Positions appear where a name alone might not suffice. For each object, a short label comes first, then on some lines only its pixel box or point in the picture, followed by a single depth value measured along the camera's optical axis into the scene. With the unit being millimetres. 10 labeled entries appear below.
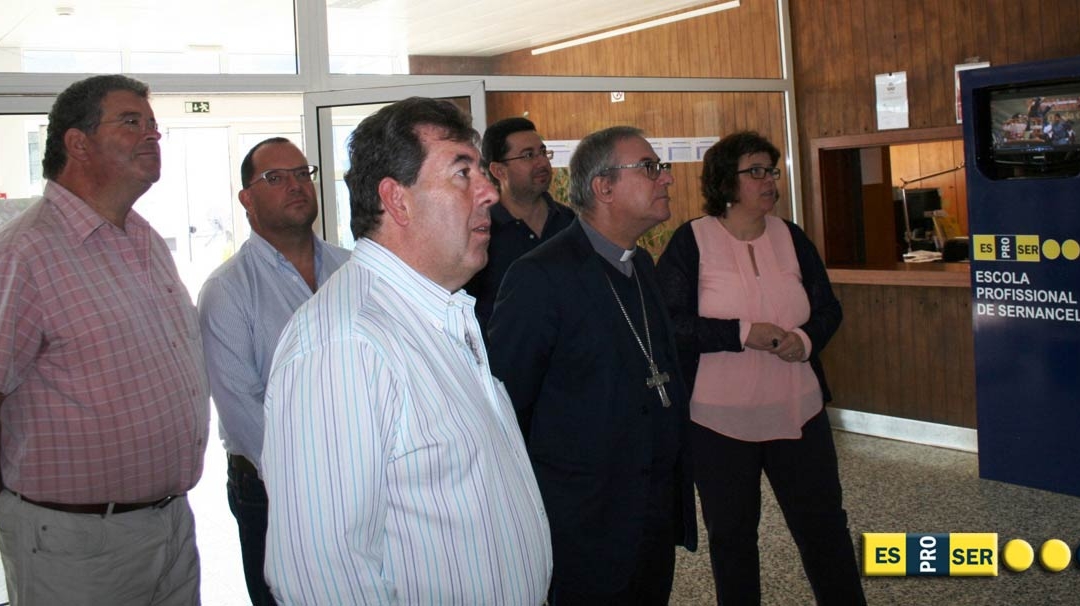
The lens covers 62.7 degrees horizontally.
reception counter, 5484
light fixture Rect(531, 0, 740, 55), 5535
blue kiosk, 4148
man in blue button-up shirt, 2361
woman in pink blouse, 2764
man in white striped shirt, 1185
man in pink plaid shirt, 1923
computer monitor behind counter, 6324
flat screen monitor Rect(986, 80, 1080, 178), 4168
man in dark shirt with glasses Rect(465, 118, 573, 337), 3320
